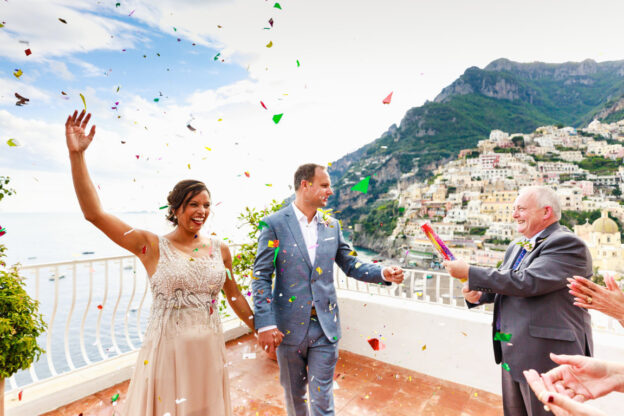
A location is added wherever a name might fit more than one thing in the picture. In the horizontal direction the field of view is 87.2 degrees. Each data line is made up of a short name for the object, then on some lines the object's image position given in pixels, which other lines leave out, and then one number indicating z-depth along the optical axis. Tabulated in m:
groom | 1.77
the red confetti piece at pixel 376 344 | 3.41
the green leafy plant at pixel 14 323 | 1.81
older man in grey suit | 1.65
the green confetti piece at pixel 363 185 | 2.24
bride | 1.43
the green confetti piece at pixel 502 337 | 1.78
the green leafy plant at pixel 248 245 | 3.72
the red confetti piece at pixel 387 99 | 2.24
